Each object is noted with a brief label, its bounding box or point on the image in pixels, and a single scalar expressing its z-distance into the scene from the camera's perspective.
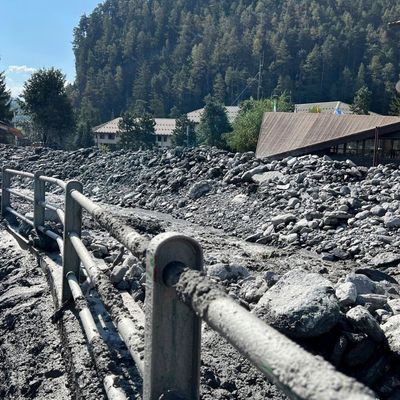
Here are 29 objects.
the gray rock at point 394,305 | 4.55
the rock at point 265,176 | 14.59
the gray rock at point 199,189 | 15.34
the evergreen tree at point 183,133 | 68.19
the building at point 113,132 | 85.81
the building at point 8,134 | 39.12
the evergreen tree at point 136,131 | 64.31
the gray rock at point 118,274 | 4.30
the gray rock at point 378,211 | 10.97
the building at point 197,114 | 86.84
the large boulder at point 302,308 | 3.68
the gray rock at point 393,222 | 10.14
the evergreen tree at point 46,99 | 44.59
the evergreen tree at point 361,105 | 68.58
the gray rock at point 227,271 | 5.46
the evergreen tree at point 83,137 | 71.75
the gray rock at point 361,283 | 5.07
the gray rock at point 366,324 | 3.84
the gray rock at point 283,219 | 11.63
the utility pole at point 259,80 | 119.03
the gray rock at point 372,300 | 4.56
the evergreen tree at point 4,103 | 45.72
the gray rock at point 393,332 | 3.74
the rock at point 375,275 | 6.63
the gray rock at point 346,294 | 4.41
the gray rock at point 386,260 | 8.62
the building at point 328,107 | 79.00
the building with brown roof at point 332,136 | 26.22
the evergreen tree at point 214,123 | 60.22
